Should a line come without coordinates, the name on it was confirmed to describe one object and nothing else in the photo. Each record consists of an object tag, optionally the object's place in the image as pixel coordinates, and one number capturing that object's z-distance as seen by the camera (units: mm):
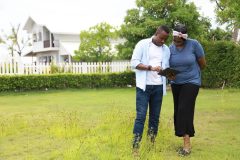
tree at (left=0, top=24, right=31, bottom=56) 46188
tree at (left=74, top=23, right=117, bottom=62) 31422
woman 5918
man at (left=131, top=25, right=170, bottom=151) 5793
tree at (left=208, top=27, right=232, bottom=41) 31183
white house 37594
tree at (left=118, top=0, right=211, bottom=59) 22484
